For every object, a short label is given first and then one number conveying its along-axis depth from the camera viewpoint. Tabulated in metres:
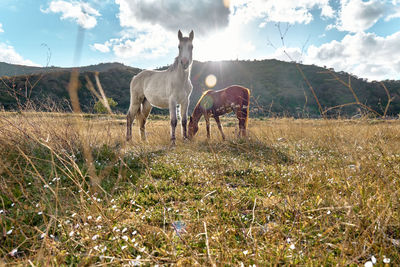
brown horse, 8.70
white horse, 7.32
